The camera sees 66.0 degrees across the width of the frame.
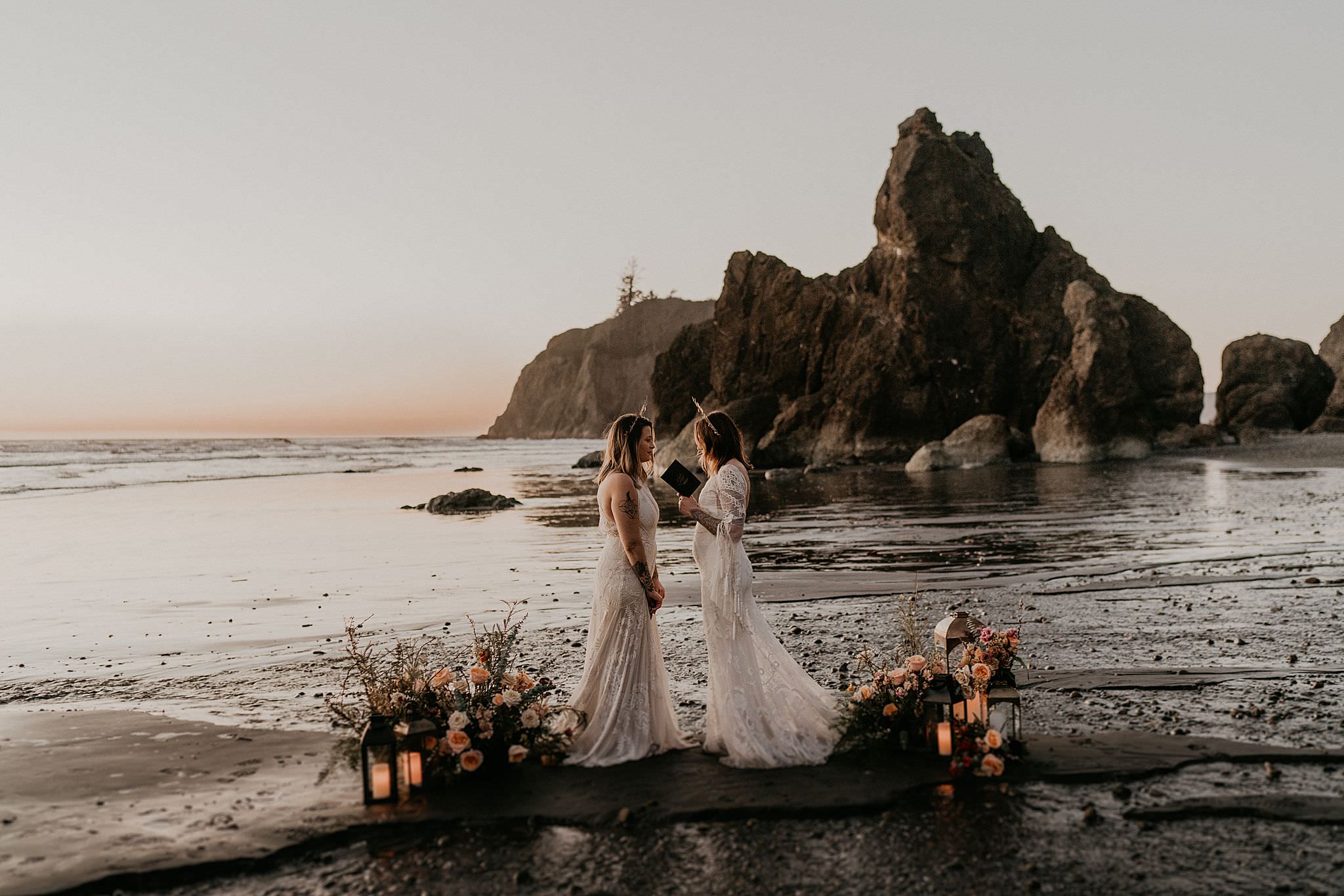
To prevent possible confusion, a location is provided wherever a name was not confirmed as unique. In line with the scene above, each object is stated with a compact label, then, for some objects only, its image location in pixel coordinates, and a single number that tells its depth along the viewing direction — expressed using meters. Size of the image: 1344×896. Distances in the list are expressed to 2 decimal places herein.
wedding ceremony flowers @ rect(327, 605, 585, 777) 7.46
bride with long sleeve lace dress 7.89
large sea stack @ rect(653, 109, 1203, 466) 72.56
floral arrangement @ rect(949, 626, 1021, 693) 7.85
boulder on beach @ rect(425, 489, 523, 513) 33.62
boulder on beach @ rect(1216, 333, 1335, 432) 83.62
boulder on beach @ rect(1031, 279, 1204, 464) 62.03
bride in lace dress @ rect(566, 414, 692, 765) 7.96
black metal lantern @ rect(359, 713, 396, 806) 7.01
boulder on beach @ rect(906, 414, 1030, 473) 55.94
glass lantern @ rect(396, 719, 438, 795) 7.21
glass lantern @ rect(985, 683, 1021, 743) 7.62
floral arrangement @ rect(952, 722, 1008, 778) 7.11
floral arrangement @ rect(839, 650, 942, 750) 7.79
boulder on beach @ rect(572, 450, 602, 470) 69.25
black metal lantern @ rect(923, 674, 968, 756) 7.57
